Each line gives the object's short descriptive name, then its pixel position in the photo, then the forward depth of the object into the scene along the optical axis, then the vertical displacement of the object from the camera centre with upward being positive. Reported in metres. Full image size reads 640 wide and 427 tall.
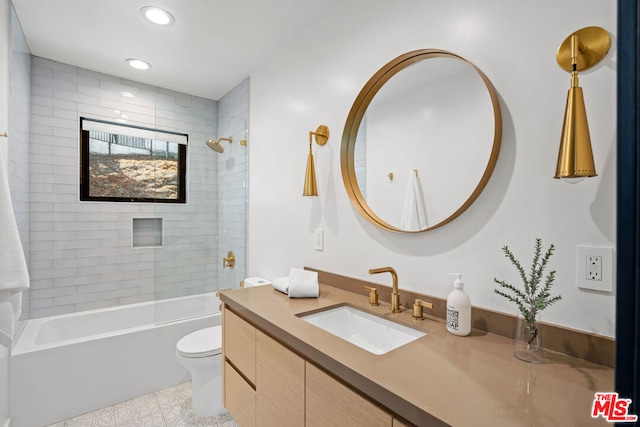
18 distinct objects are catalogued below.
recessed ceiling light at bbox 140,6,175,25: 1.88 +1.20
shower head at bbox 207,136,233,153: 2.81 +0.59
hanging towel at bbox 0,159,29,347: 1.21 -0.23
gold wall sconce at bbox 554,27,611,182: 0.85 +0.27
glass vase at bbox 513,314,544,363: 0.90 -0.38
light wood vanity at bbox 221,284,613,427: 0.69 -0.43
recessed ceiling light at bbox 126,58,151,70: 2.54 +1.21
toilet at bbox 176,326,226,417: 1.95 -1.04
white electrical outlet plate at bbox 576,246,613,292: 0.88 -0.16
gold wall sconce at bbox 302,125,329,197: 1.85 +0.23
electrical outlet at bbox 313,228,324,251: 1.90 -0.17
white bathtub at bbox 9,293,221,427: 1.94 -1.04
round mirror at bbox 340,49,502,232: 1.18 +0.31
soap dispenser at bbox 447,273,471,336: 1.08 -0.34
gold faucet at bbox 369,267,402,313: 1.34 -0.34
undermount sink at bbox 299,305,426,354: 1.24 -0.50
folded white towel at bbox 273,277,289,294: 1.65 -0.40
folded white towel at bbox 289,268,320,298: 1.58 -0.38
